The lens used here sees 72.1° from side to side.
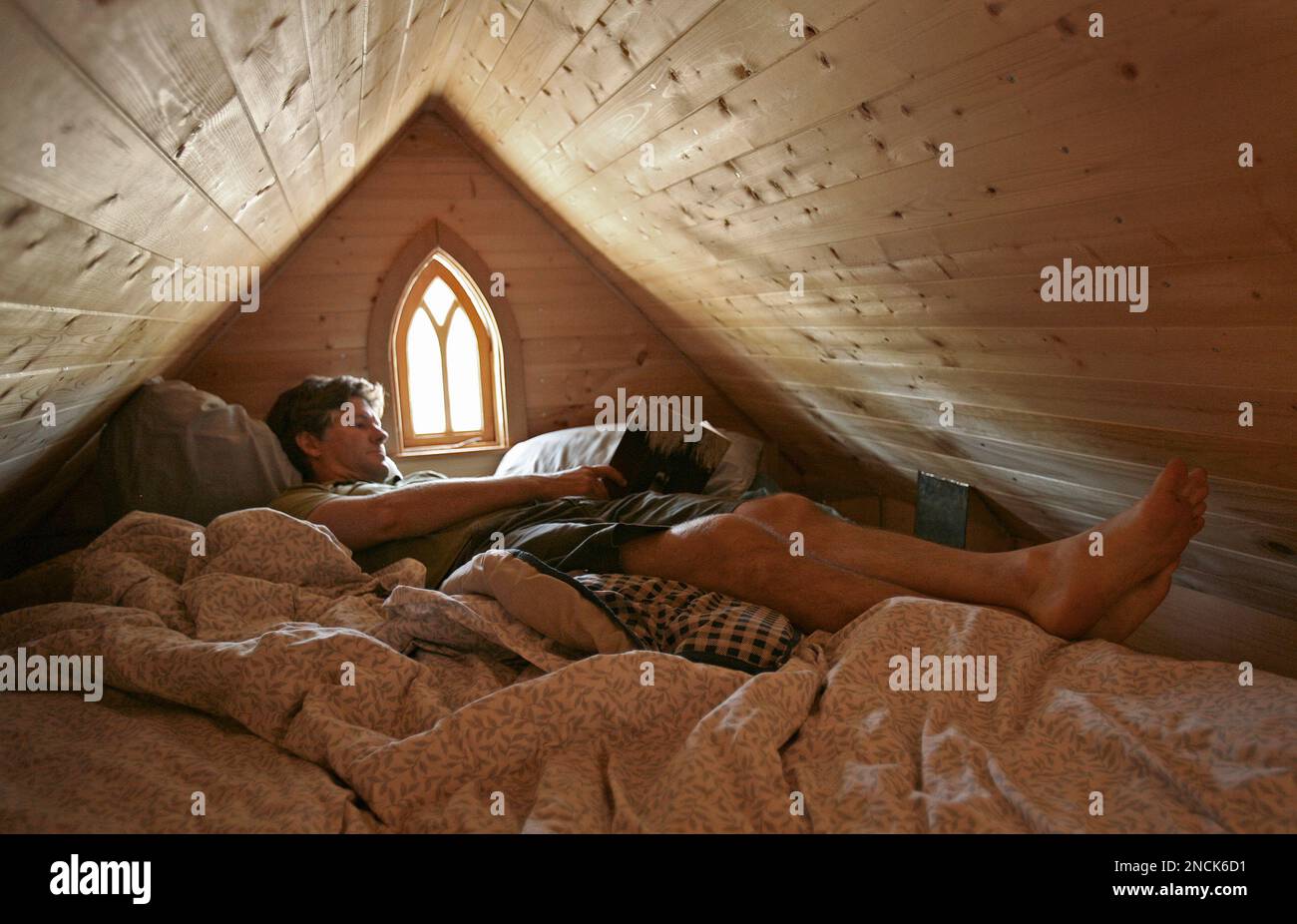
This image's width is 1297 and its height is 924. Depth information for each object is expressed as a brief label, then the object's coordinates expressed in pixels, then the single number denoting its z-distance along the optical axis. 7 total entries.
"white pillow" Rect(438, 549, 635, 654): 1.50
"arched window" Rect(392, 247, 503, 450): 3.37
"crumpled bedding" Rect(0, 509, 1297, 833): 0.99
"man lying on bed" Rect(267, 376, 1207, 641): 1.49
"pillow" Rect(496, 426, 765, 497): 2.86
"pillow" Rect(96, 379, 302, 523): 2.30
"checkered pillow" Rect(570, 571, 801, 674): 1.42
